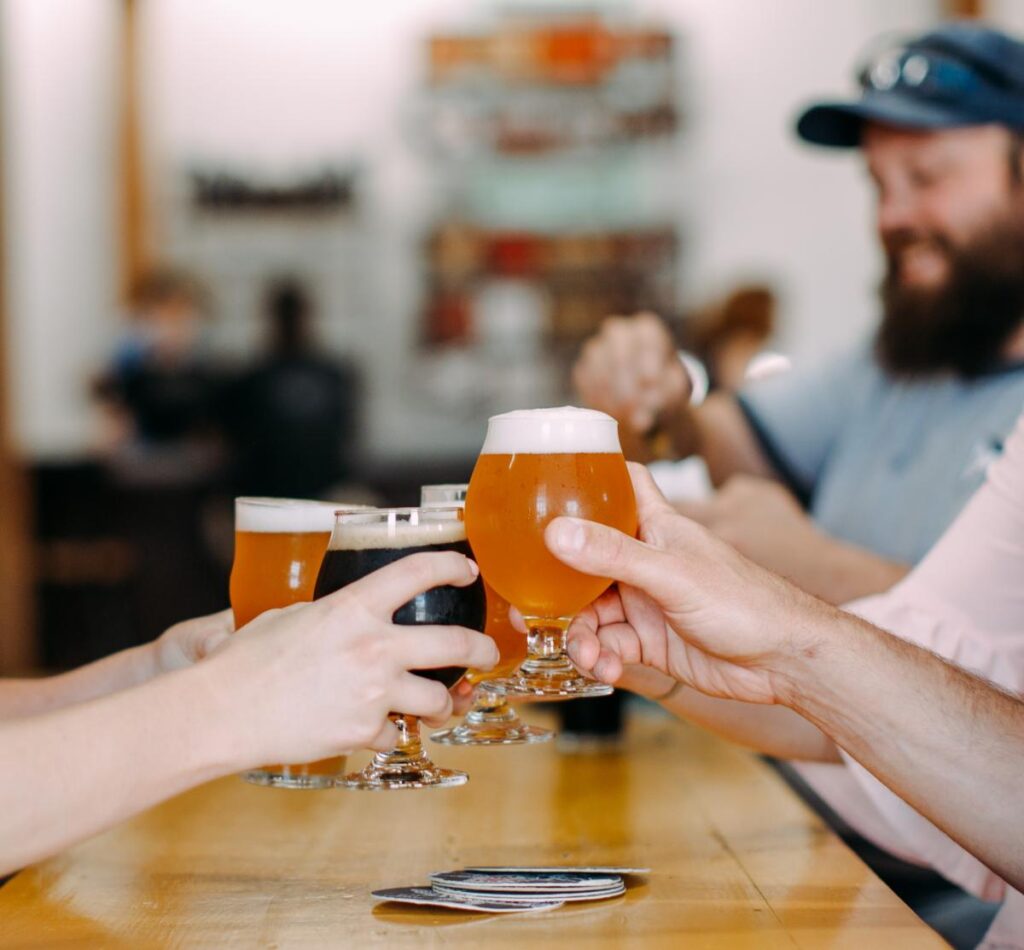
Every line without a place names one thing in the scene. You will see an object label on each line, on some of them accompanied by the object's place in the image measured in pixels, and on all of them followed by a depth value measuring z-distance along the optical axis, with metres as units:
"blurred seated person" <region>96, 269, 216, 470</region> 5.91
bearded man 2.27
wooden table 1.08
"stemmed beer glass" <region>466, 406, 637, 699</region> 1.24
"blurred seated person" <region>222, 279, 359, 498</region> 5.65
